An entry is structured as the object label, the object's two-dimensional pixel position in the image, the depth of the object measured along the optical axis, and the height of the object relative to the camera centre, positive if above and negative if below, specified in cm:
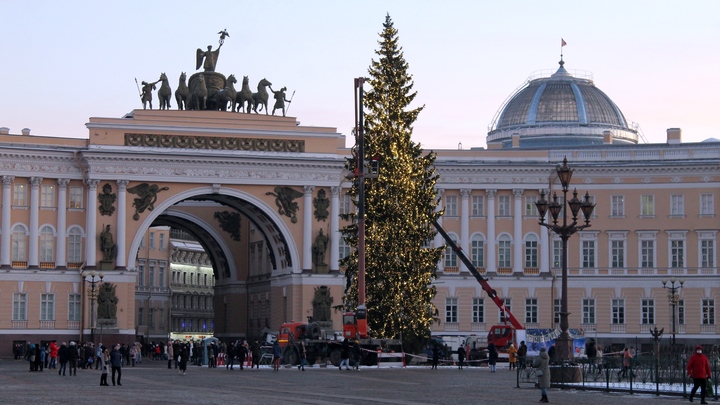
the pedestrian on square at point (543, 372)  4022 -145
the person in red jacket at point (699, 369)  3841 -124
